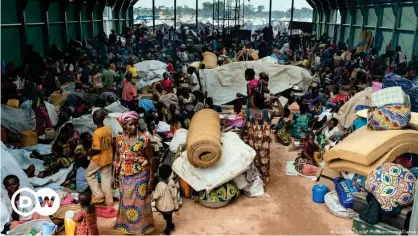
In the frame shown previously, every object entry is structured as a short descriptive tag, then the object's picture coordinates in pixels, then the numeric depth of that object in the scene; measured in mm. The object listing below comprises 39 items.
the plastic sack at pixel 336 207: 4887
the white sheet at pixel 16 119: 7133
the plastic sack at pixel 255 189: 5479
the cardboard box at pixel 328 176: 5500
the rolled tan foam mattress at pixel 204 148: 4938
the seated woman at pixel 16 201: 4348
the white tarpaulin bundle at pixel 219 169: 5078
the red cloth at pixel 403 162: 5051
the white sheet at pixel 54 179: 5428
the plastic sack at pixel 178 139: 5957
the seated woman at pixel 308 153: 6406
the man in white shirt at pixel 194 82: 10195
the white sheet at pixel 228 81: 10352
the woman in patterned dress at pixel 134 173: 4125
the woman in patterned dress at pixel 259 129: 5633
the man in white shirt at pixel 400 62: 11510
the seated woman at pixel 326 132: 6950
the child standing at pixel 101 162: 4812
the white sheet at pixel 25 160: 6038
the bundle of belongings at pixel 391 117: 5176
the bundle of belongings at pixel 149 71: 12633
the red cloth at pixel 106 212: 4918
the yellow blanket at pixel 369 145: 4758
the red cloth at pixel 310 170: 6203
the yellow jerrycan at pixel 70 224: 3885
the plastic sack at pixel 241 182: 5348
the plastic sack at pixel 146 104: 8266
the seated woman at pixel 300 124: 7758
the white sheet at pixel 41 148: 6648
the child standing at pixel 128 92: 8836
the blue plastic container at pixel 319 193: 5332
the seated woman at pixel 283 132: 7624
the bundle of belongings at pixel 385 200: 4223
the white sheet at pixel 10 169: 4971
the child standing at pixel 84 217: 3889
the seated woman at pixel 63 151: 5917
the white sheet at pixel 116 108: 7607
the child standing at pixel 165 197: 4309
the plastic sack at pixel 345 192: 4889
